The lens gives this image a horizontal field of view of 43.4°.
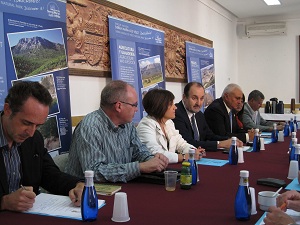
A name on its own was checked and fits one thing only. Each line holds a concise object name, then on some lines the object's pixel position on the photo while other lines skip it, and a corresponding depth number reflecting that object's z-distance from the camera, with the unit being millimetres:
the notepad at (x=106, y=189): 1876
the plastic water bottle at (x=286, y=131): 4599
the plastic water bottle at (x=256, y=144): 3367
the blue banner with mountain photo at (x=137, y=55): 4031
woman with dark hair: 2994
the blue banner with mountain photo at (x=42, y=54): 2660
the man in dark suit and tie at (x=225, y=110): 4504
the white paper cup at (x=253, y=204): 1579
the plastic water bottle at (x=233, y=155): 2683
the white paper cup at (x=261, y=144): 3433
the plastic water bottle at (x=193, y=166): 2088
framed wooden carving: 3468
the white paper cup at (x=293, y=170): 2275
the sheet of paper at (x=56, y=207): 1552
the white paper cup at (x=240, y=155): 2781
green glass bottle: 1969
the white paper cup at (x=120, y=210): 1482
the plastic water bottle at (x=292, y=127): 4856
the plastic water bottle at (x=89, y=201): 1465
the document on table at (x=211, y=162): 2723
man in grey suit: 5434
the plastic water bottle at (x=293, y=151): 2635
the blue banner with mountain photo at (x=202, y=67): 6152
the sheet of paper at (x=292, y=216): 1502
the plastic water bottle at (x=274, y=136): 4028
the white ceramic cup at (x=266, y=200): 1646
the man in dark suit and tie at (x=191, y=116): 3721
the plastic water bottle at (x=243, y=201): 1515
